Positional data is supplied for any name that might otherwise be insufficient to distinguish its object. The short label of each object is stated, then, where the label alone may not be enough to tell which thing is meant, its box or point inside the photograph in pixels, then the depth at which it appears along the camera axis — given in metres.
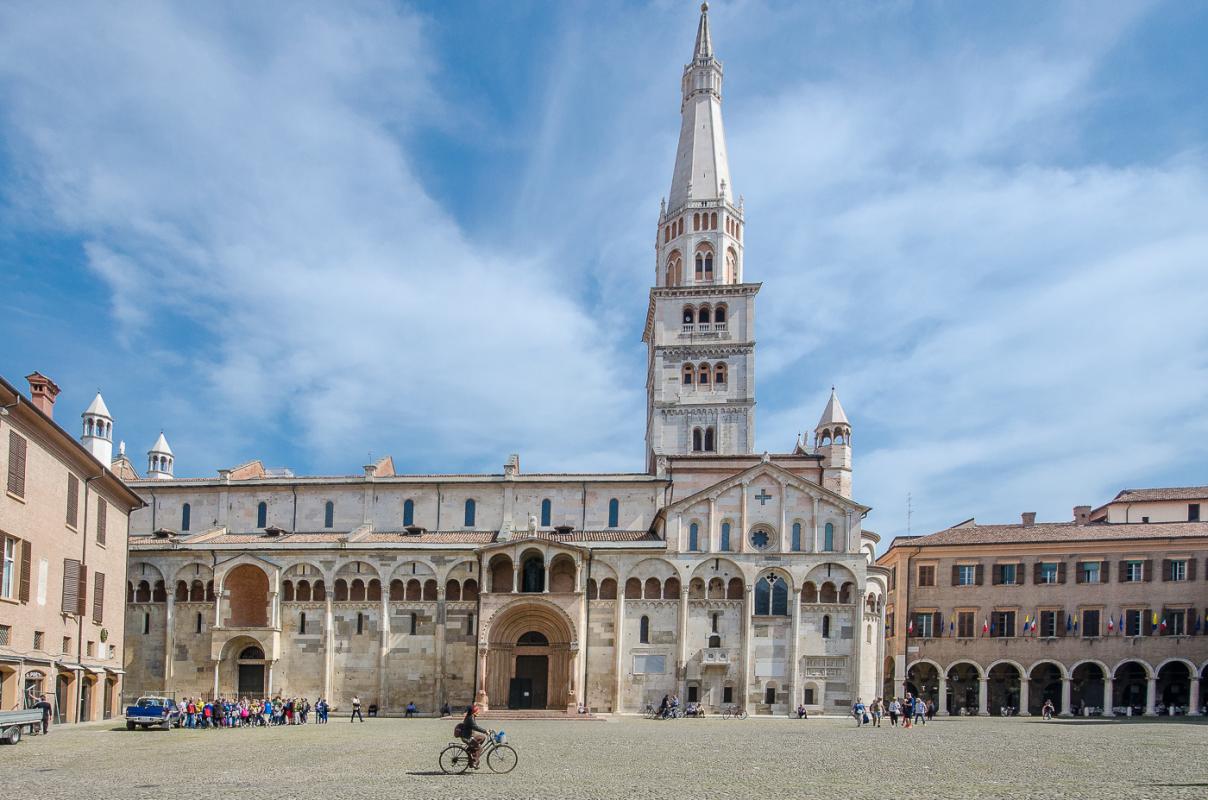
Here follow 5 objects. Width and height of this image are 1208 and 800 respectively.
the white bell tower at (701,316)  72.19
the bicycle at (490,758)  23.78
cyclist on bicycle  23.53
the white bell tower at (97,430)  78.88
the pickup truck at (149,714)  39.28
